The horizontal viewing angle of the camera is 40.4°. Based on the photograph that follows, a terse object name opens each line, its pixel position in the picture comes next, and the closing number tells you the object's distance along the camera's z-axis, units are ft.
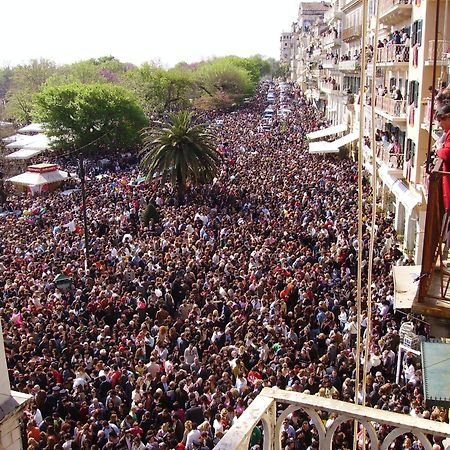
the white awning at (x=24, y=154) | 129.59
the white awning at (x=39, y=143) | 138.00
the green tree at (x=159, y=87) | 205.77
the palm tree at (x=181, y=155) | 90.48
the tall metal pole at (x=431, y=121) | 13.69
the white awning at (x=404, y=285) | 38.99
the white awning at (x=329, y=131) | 132.77
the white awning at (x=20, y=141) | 141.98
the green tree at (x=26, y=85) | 201.77
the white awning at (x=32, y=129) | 163.05
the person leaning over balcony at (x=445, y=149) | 13.93
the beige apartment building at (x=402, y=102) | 64.80
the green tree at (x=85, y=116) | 138.41
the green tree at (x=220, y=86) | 251.39
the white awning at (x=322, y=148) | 115.65
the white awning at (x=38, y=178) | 97.66
